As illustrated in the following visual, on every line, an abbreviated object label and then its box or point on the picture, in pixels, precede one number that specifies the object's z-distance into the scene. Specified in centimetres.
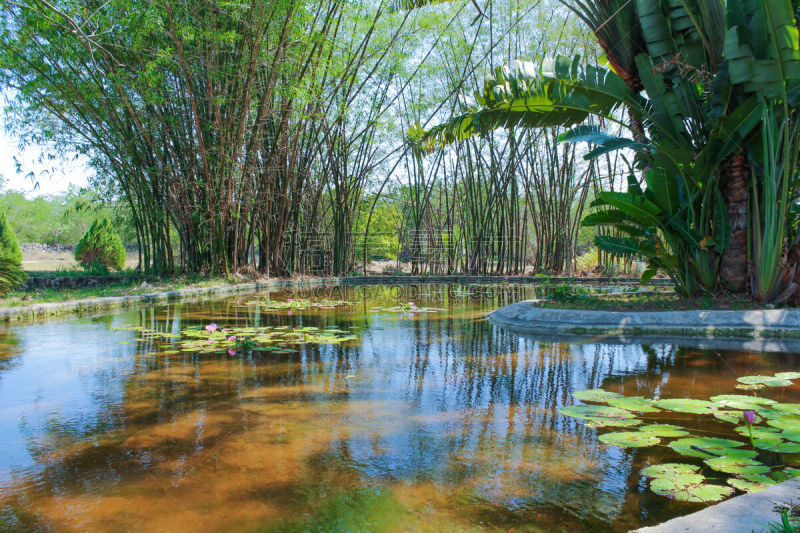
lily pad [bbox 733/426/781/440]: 191
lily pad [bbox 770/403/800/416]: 223
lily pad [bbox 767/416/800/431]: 198
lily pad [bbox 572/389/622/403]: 254
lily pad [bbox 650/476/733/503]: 148
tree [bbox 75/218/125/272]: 1284
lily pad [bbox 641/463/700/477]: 166
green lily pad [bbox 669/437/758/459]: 179
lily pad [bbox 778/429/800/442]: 184
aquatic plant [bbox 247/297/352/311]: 680
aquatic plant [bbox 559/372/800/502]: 157
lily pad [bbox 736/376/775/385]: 274
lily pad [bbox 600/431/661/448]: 192
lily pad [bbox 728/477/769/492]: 152
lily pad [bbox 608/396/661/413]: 235
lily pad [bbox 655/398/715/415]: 227
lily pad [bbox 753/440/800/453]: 175
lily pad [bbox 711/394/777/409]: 237
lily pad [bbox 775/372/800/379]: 290
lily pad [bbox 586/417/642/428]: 217
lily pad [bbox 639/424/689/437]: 200
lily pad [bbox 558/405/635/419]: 229
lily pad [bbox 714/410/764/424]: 212
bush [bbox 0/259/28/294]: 605
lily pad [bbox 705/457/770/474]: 164
